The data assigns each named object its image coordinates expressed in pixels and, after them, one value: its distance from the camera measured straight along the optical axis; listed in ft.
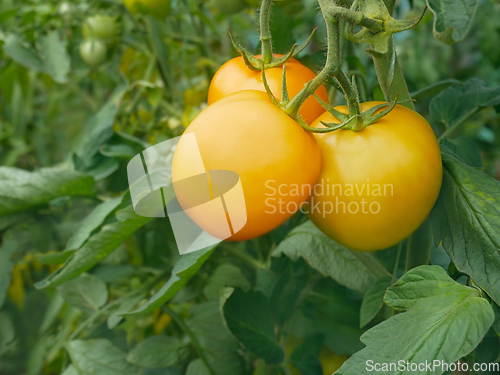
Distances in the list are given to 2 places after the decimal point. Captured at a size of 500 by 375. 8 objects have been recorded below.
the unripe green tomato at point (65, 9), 2.45
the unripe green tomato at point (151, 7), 2.11
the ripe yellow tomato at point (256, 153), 0.88
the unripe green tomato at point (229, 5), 1.91
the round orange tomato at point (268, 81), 1.05
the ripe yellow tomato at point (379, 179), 0.94
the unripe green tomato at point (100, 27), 2.49
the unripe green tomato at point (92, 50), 2.48
